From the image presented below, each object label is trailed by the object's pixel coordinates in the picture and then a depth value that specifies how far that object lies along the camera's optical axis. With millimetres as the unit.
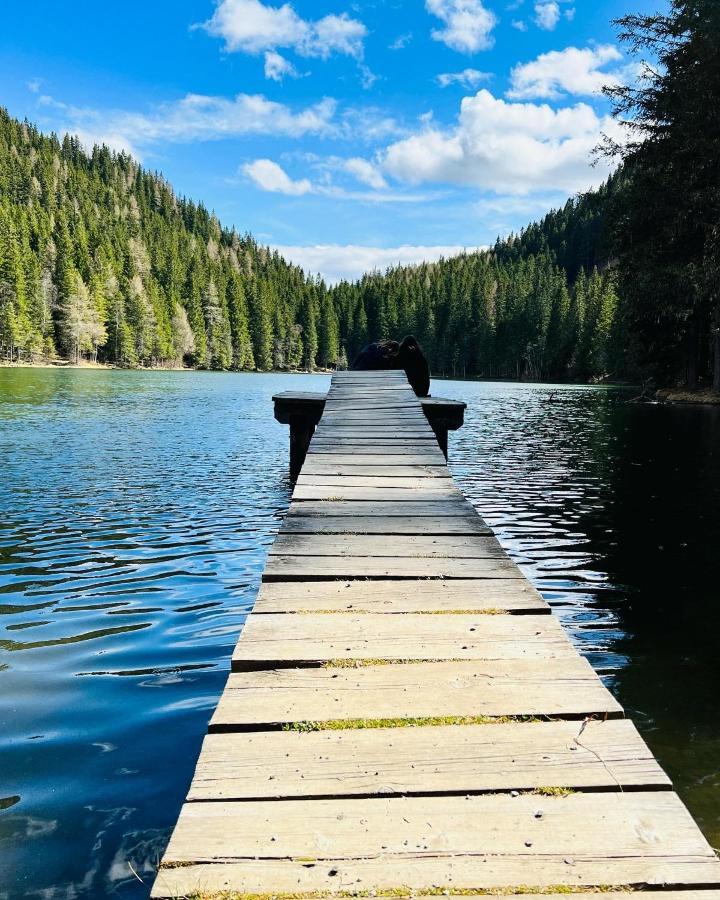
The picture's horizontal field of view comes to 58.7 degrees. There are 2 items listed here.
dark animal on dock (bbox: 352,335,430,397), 13453
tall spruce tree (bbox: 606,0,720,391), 27516
